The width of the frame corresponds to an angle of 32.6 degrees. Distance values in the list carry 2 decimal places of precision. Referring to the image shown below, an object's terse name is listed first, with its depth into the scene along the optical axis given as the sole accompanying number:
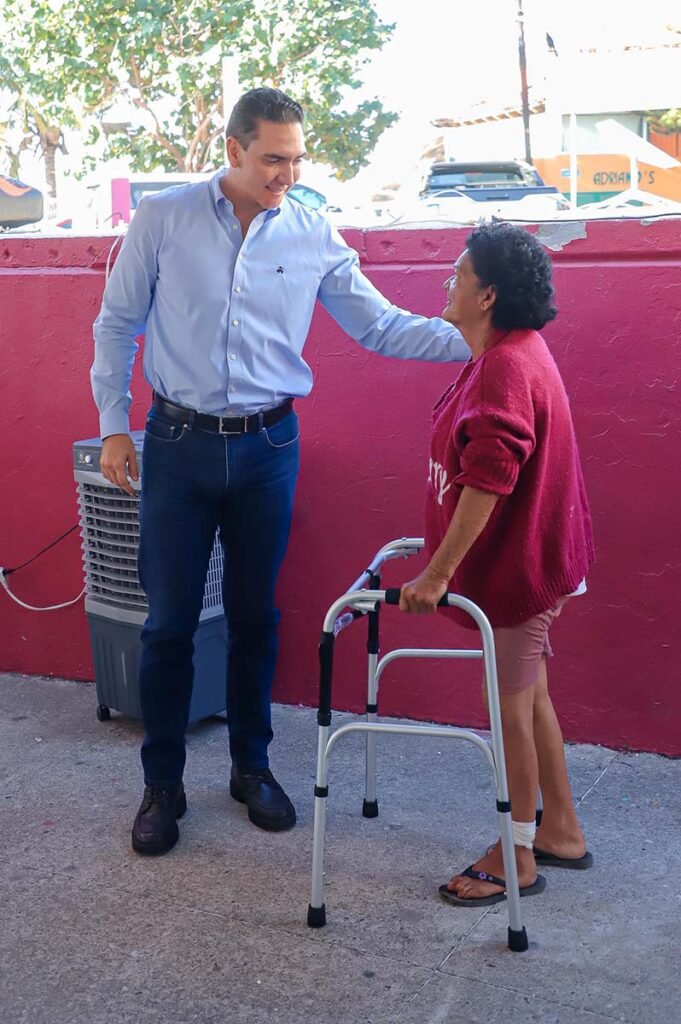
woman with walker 2.79
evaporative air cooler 4.37
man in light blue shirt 3.39
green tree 31.62
